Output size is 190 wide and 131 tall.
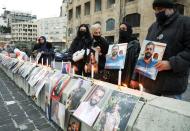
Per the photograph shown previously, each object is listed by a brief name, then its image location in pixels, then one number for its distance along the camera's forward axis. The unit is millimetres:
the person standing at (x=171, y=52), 1487
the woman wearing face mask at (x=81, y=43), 2660
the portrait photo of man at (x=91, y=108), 1560
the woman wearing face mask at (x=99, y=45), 2391
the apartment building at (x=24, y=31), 62682
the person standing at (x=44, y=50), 4107
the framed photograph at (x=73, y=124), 1836
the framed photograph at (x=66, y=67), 2402
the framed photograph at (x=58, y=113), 2117
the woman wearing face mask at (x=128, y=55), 2059
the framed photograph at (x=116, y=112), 1337
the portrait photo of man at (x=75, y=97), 1880
